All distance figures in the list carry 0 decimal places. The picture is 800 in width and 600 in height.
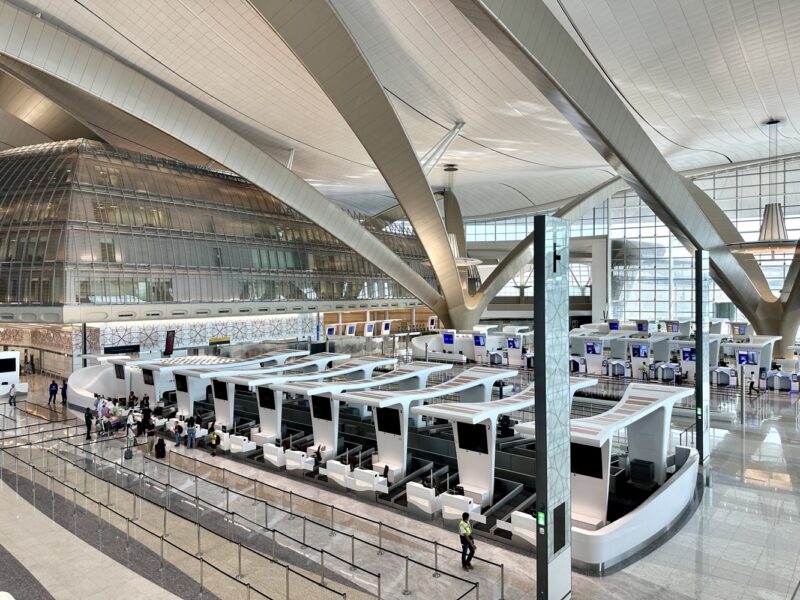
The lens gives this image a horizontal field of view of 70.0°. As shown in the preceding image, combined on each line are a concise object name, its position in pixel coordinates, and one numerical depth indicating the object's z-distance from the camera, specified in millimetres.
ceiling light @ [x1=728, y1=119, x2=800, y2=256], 25948
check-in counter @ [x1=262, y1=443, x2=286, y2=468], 15047
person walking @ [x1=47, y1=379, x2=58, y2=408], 23736
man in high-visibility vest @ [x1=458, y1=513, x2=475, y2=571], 9104
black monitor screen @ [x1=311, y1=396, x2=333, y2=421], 15578
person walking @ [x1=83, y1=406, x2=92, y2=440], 16847
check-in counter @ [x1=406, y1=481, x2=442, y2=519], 11695
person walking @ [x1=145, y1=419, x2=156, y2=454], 18212
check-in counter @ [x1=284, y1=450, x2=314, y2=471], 14281
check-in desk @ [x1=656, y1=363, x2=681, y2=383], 28062
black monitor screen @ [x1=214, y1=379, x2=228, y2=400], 18703
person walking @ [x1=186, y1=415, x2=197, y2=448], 16797
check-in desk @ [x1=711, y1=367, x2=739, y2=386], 26406
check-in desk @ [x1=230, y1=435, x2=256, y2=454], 16156
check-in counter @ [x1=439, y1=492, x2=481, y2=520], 11117
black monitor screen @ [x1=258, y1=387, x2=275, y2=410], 17016
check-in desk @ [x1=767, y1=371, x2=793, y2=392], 25277
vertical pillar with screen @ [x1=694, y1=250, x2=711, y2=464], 13938
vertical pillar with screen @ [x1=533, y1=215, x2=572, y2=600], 7543
